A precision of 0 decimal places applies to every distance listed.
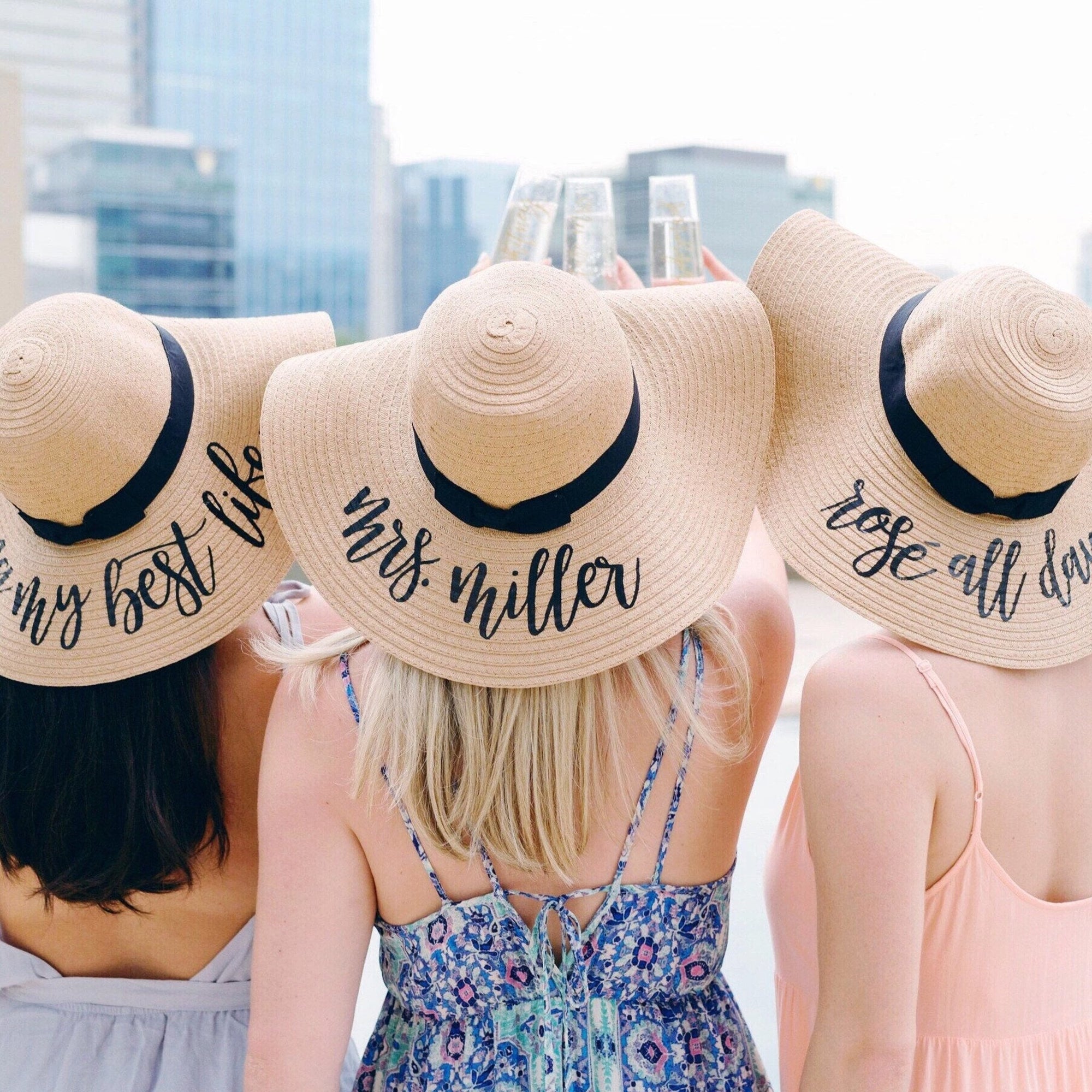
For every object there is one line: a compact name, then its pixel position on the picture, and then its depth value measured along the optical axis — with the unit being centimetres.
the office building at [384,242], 4622
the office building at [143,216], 4647
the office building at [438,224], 3934
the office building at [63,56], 5325
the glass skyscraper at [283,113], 5806
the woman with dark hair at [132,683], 92
